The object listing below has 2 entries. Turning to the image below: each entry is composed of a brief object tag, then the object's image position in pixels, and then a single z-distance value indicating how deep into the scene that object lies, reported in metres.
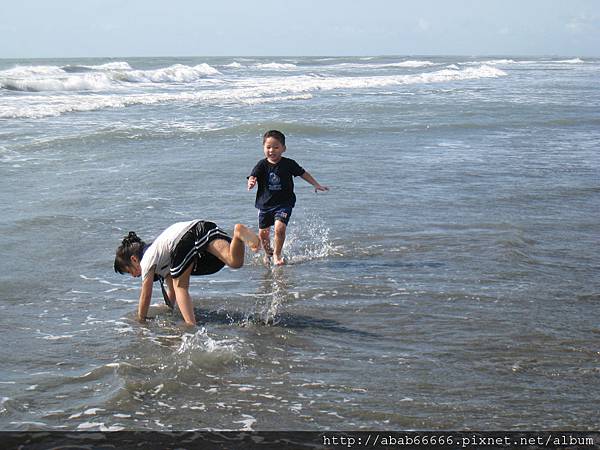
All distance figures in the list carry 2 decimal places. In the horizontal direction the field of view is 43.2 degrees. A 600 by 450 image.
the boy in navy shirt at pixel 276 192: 7.19
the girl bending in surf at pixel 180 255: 5.40
